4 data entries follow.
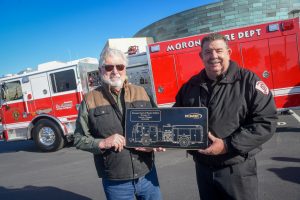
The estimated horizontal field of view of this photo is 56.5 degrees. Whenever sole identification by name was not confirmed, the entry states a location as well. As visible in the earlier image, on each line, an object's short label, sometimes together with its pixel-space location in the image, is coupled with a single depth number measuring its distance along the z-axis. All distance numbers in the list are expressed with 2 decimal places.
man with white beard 2.26
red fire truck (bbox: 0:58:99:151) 8.36
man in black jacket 2.05
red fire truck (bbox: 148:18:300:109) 6.74
